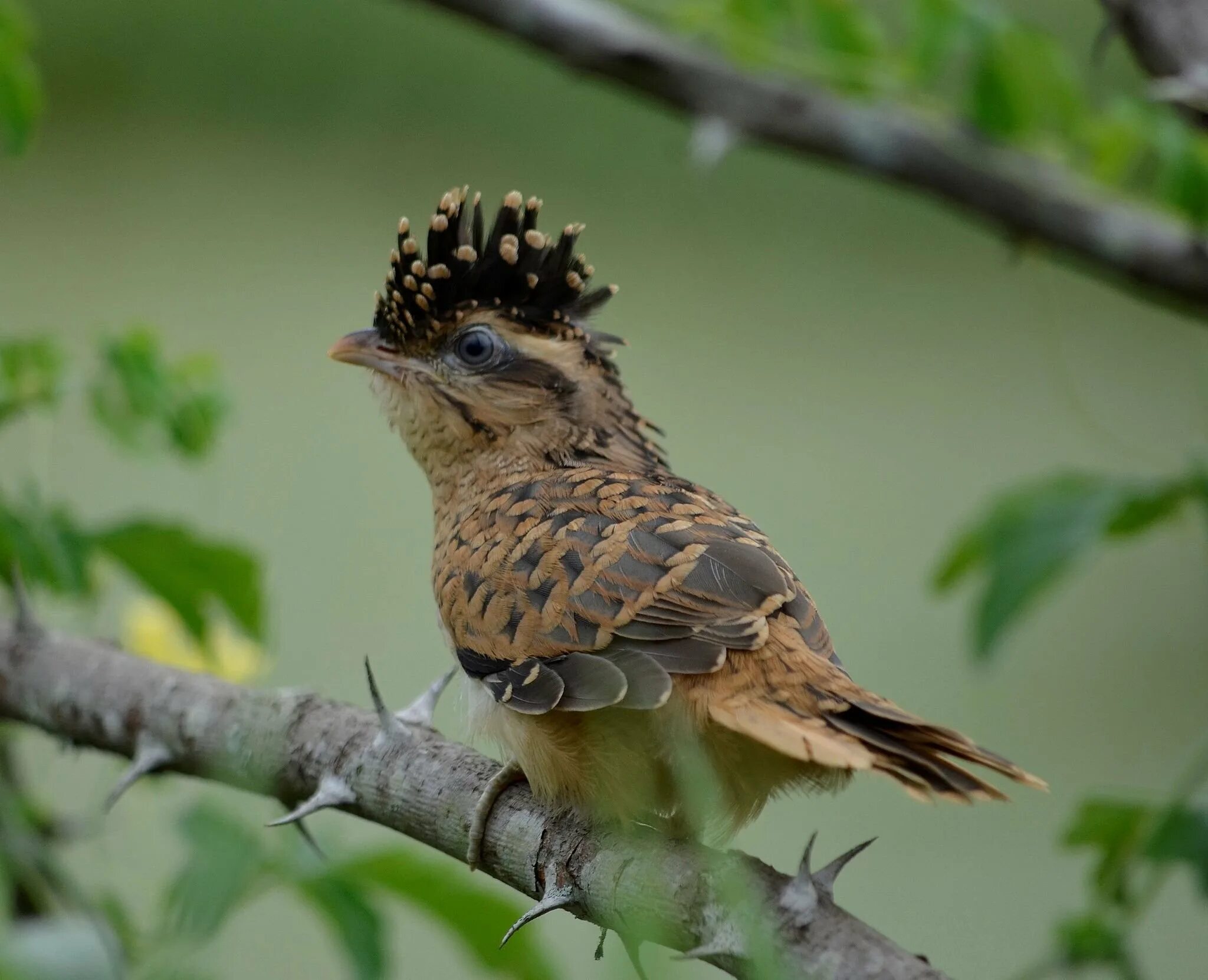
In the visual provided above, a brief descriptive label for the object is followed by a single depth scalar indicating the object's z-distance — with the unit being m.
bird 3.48
